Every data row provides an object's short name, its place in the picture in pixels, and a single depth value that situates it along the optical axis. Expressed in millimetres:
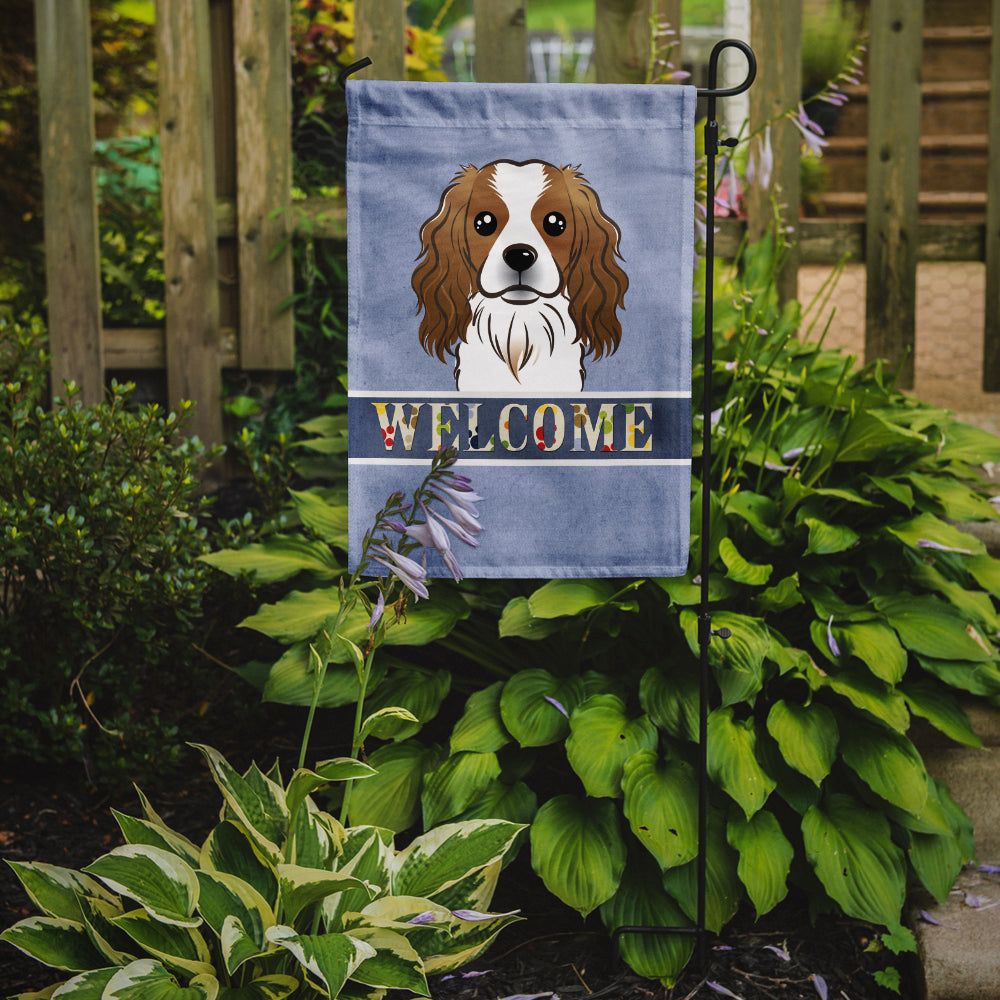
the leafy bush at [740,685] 2354
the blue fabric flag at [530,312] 2286
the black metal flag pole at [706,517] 2300
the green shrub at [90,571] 2499
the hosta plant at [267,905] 2157
